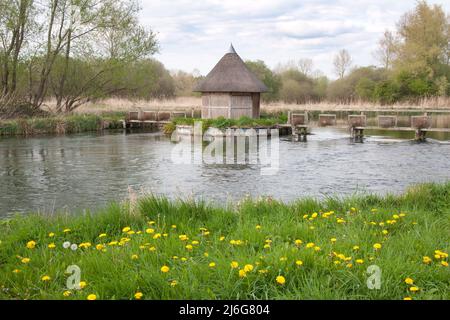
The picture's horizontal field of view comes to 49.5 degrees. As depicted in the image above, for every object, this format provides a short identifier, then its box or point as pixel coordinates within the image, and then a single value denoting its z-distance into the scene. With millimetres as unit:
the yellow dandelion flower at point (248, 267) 3850
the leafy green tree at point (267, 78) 50438
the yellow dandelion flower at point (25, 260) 4520
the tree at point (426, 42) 46500
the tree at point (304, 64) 68438
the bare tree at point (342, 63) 63562
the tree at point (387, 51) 54897
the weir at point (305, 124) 26031
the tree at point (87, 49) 32562
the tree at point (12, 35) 29531
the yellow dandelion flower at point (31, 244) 5021
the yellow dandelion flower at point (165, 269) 3965
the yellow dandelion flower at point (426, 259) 4272
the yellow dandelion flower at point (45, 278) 4086
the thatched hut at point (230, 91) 30047
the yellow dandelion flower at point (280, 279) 3707
